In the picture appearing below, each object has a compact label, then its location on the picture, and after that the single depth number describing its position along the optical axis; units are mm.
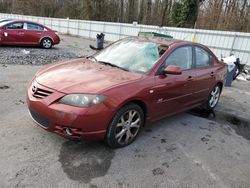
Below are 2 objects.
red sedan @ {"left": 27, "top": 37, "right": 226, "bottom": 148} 2369
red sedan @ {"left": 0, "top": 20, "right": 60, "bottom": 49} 9010
